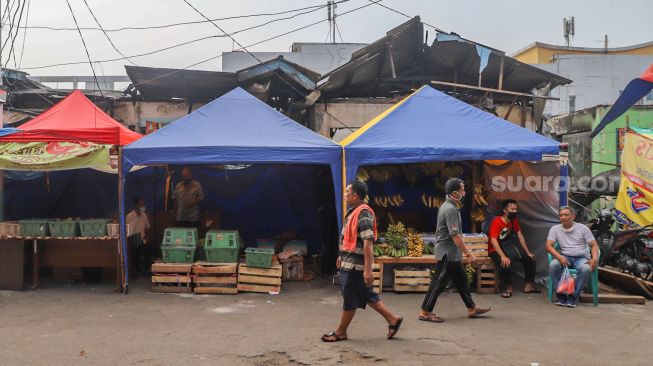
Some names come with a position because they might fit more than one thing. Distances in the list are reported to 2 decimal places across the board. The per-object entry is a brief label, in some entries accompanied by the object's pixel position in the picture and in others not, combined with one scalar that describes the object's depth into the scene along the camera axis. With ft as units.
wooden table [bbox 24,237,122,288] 29.12
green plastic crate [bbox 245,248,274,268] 28.07
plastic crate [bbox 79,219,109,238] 28.43
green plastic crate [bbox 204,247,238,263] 28.60
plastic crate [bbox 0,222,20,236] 28.27
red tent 26.91
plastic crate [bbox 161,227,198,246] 28.66
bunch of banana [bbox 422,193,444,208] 34.30
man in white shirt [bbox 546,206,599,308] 25.31
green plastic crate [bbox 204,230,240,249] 28.66
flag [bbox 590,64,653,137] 18.14
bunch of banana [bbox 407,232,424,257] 28.89
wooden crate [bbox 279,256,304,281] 31.45
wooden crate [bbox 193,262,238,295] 27.86
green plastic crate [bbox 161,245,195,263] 28.52
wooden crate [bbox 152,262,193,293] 27.99
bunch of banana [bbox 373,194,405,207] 34.47
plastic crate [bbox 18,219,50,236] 28.30
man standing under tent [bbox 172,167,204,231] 33.55
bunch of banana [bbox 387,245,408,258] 28.32
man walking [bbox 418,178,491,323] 21.31
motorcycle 28.63
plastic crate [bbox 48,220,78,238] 28.48
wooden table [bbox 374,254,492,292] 28.09
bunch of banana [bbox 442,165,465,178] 35.06
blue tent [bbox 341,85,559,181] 27.32
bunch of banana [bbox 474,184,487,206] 33.32
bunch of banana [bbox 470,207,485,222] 33.40
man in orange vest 18.37
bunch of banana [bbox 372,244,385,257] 28.32
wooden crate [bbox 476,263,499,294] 28.66
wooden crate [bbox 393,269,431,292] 28.04
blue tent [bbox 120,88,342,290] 27.17
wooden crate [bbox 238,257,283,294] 28.02
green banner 29.53
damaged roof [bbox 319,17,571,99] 41.81
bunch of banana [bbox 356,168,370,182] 31.24
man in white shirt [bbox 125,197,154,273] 32.22
